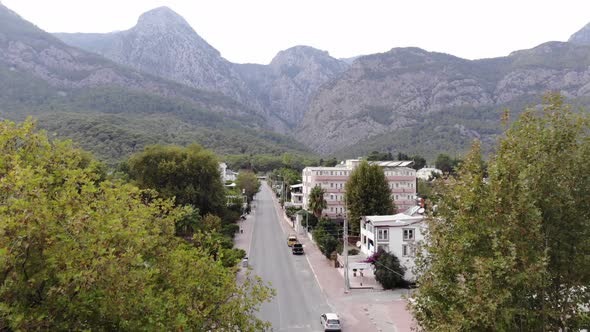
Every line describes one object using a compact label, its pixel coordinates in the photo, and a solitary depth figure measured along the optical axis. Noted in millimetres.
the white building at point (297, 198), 79912
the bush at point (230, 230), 50019
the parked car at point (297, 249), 45938
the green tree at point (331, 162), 123388
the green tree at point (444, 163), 113044
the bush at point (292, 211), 68762
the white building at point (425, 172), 106688
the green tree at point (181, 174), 50562
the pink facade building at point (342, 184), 63344
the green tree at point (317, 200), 59250
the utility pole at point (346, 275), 31734
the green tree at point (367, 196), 49062
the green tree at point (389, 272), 32312
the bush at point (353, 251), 44406
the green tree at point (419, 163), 124481
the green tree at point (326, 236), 43281
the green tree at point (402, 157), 126938
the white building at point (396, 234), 35875
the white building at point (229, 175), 114106
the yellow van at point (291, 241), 50125
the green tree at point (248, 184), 92875
